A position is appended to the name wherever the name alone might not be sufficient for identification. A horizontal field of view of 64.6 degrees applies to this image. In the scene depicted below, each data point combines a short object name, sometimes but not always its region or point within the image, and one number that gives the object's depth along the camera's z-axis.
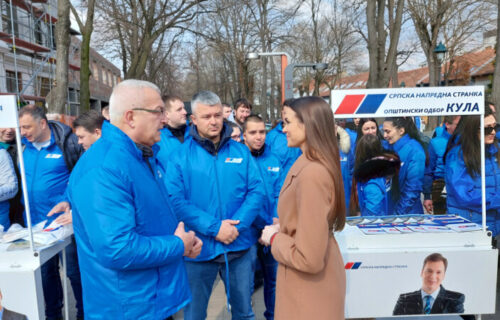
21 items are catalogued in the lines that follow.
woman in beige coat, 1.77
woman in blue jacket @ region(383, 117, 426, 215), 3.52
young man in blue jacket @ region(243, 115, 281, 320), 3.57
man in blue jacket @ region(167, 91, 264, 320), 2.74
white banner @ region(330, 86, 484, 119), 3.11
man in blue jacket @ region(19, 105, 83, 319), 3.37
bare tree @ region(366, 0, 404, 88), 10.89
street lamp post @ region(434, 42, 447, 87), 14.46
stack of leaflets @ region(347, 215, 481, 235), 3.03
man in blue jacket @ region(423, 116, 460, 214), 3.85
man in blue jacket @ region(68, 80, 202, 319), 1.69
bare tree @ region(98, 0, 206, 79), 15.28
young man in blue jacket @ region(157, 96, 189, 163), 4.57
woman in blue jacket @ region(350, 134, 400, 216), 3.51
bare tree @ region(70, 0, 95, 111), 12.27
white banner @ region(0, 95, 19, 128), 2.65
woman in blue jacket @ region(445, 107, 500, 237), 3.51
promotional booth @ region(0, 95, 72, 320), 2.62
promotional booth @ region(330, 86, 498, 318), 2.95
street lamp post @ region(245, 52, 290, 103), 12.81
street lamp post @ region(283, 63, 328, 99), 12.34
